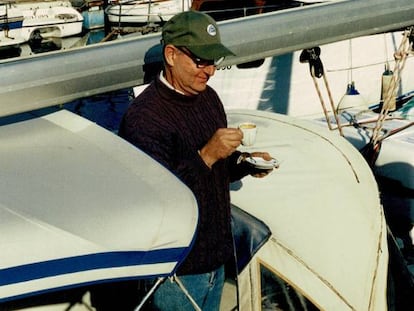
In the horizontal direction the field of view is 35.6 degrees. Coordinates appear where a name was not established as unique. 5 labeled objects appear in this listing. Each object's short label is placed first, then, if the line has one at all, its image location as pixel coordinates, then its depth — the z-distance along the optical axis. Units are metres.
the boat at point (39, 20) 20.64
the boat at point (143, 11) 17.41
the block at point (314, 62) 5.38
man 2.82
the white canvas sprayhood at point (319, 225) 3.29
